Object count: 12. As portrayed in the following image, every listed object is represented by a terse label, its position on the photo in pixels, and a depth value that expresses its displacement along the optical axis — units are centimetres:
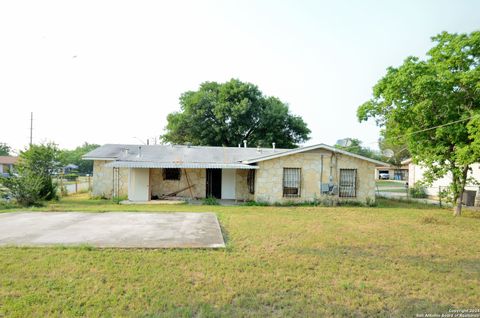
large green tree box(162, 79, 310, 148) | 2945
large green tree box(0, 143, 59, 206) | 1288
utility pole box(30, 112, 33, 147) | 2808
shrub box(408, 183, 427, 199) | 2069
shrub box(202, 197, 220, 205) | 1483
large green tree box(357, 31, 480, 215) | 1128
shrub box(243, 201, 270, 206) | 1488
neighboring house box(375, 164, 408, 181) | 5526
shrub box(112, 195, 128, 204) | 1488
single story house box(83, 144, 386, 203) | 1534
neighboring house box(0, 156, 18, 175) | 4699
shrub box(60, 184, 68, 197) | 1792
